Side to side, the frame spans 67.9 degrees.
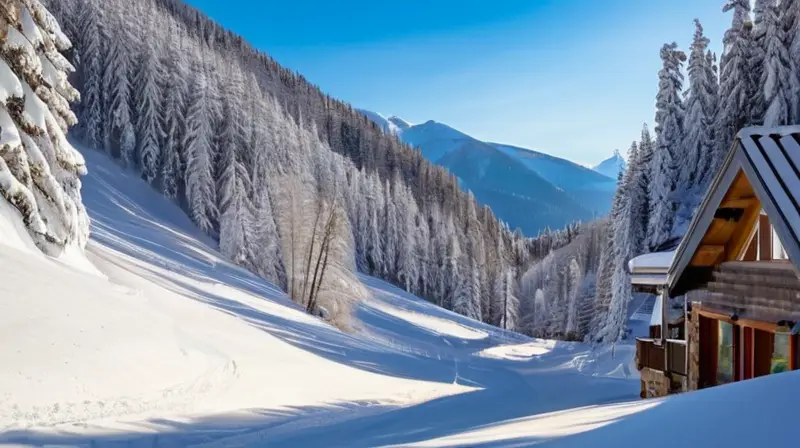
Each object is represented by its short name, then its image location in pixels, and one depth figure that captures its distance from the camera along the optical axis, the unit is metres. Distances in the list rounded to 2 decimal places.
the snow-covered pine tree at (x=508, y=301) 63.00
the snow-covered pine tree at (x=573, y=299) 69.61
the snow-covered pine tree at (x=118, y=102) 50.53
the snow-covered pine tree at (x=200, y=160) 48.06
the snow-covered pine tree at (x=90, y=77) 50.72
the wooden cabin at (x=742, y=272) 7.32
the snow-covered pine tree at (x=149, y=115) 50.34
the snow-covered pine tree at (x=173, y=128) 50.34
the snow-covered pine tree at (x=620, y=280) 32.03
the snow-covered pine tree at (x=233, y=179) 40.19
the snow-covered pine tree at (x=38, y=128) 13.44
